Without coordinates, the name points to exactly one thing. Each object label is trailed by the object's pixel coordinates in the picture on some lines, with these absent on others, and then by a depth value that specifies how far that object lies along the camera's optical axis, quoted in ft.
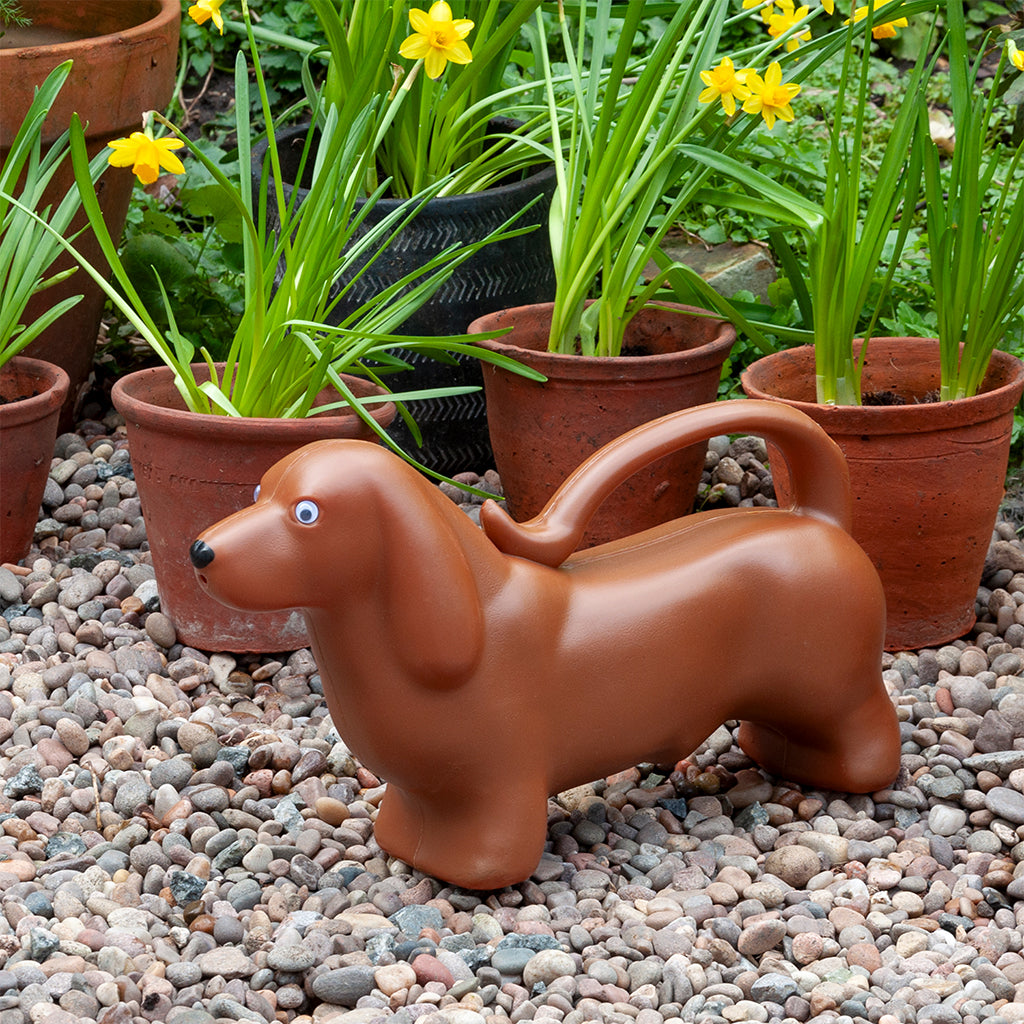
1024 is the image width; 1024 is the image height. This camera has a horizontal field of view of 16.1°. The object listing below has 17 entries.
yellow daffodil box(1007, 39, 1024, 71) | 6.46
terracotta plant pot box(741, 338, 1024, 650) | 6.63
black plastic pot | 7.24
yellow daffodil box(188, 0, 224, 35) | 6.59
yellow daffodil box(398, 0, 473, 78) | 6.31
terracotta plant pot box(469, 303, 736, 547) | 6.84
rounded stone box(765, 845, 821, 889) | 6.09
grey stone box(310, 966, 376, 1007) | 5.83
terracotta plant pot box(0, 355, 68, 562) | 6.95
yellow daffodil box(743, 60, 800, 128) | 6.45
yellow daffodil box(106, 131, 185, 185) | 6.39
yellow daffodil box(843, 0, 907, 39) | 6.70
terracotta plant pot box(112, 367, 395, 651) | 6.61
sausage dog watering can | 5.83
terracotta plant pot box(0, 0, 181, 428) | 7.18
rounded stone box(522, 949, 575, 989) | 5.87
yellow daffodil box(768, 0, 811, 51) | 6.72
